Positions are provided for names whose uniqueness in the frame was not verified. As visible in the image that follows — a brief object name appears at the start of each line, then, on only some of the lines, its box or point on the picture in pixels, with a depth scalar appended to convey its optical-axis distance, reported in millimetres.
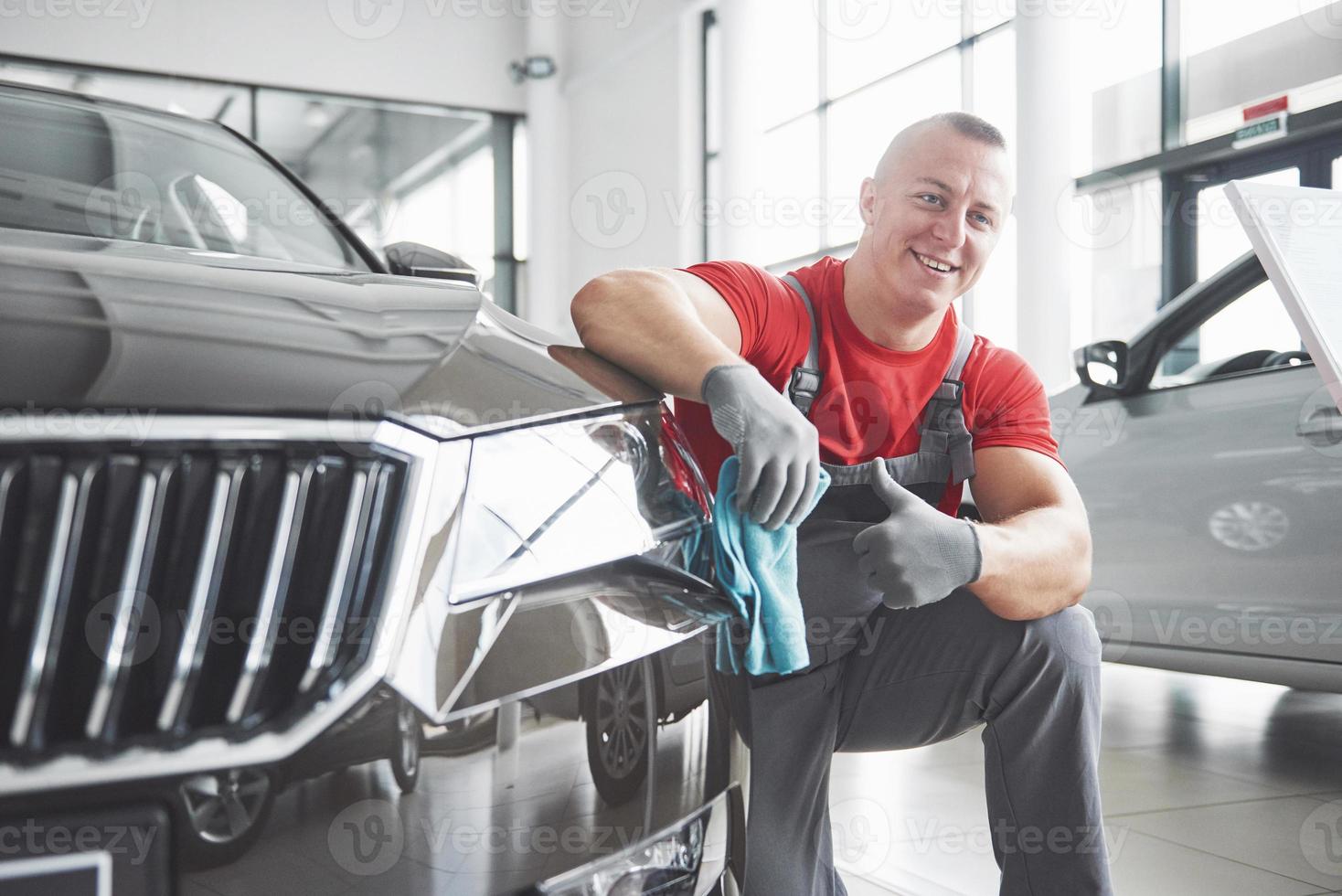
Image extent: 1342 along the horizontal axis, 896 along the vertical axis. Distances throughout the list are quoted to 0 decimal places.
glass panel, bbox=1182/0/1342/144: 5270
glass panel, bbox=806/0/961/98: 7094
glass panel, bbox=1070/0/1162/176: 5949
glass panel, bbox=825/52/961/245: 7102
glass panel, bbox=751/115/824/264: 8414
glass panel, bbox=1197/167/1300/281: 5641
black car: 659
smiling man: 1288
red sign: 5363
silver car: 2162
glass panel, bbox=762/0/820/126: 8414
